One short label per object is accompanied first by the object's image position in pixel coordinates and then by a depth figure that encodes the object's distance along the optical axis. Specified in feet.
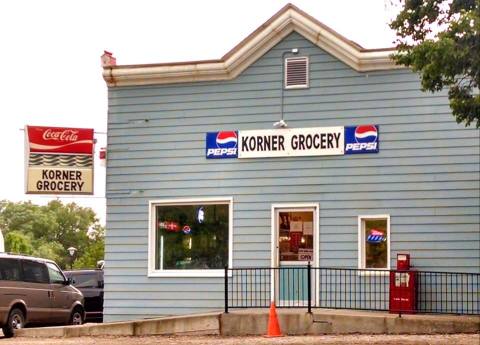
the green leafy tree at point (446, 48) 44.57
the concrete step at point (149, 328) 62.90
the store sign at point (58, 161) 70.03
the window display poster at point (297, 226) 67.10
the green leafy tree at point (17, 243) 289.00
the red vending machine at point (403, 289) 61.52
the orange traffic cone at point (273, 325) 58.80
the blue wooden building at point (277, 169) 64.23
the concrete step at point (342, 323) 56.65
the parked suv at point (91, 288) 93.35
